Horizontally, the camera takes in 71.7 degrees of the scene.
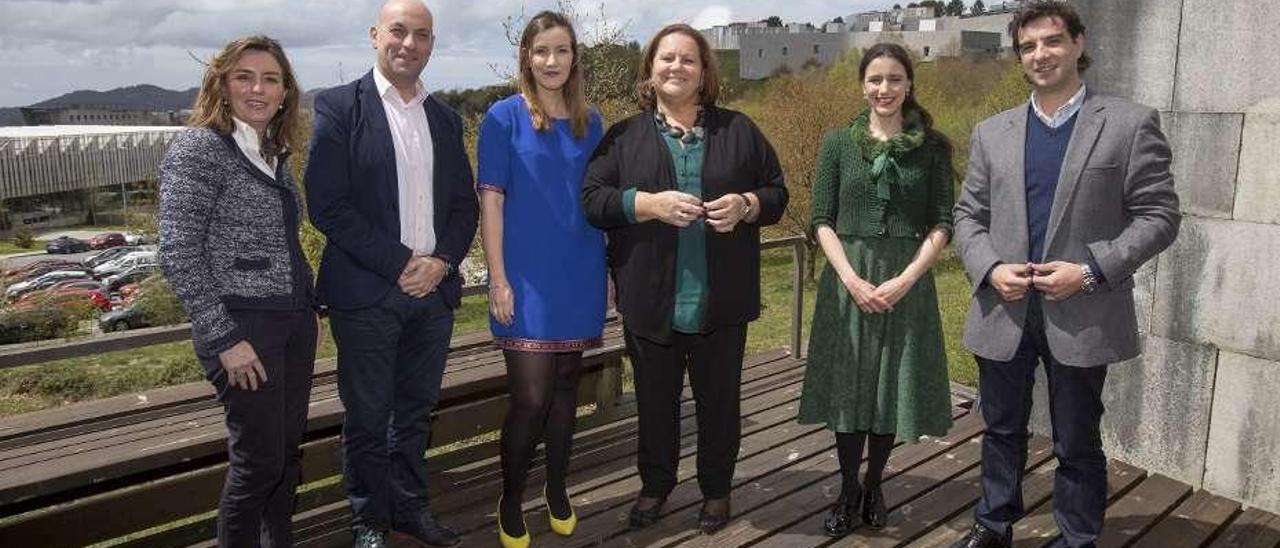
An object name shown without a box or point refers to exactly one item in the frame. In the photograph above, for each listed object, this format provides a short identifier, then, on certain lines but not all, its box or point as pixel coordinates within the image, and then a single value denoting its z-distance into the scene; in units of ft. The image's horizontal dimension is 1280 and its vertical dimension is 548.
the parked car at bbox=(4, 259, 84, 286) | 171.53
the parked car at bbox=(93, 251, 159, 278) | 184.81
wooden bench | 10.57
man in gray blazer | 9.70
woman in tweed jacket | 8.59
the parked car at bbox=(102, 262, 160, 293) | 160.66
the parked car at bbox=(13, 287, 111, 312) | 114.58
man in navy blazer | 9.85
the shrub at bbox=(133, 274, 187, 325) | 97.81
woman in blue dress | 10.32
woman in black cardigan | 10.32
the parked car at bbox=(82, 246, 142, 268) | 208.19
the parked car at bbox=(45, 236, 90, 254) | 235.40
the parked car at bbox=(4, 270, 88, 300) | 161.58
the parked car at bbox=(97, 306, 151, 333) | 119.14
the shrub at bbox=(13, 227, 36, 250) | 249.55
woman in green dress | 10.69
